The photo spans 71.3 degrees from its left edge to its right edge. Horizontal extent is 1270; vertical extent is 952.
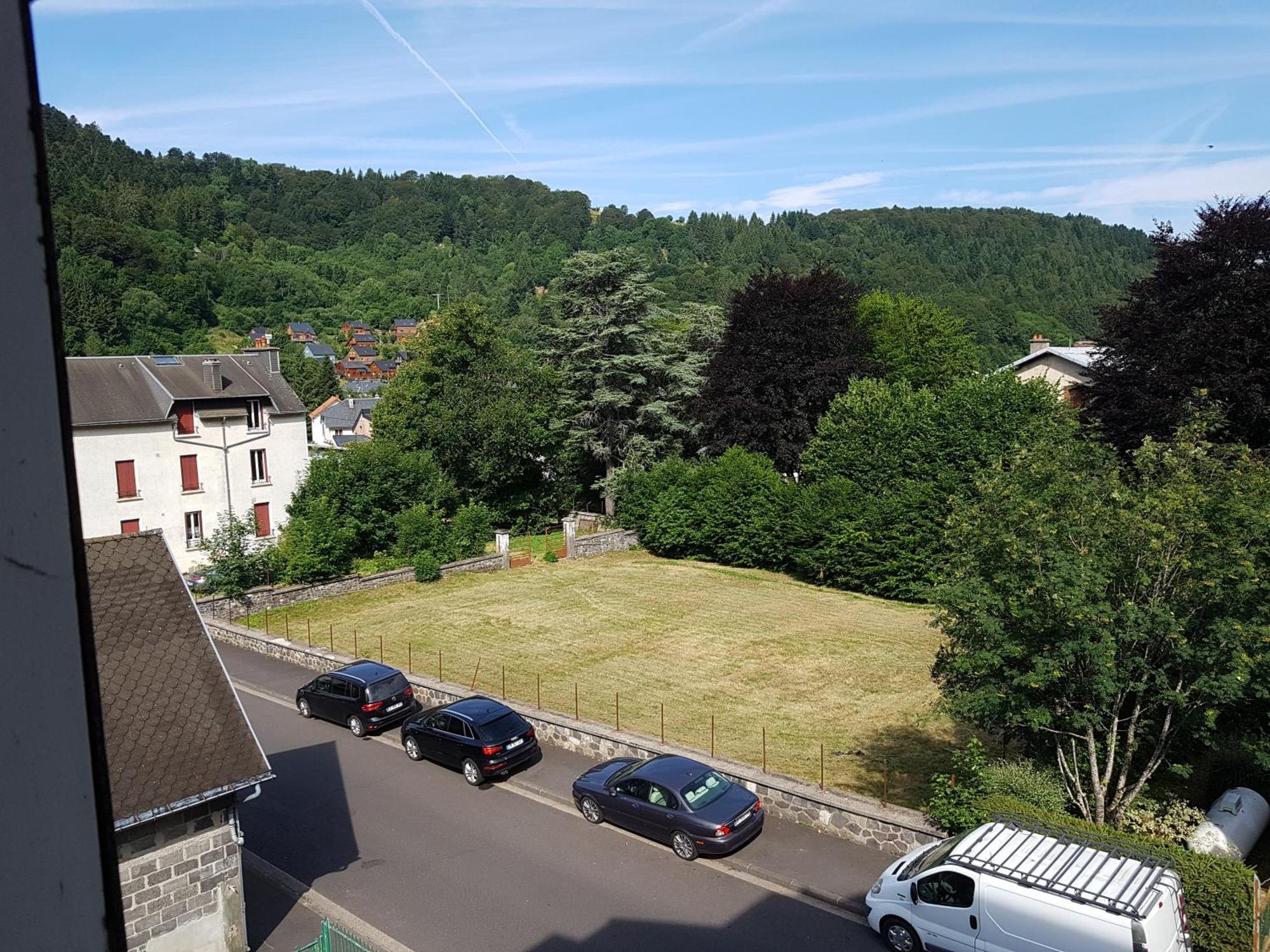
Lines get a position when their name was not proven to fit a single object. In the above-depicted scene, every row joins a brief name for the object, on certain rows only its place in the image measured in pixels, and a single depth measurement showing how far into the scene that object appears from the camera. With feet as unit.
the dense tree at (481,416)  144.77
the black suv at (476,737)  54.95
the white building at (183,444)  113.09
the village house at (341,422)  289.12
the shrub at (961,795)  43.09
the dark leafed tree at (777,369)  141.79
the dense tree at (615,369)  147.43
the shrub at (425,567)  114.73
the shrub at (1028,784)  42.47
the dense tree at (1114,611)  39.63
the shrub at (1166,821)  40.75
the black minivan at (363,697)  63.67
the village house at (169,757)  35.09
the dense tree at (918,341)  197.88
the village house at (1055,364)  180.04
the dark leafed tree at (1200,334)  90.84
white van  31.58
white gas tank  39.75
